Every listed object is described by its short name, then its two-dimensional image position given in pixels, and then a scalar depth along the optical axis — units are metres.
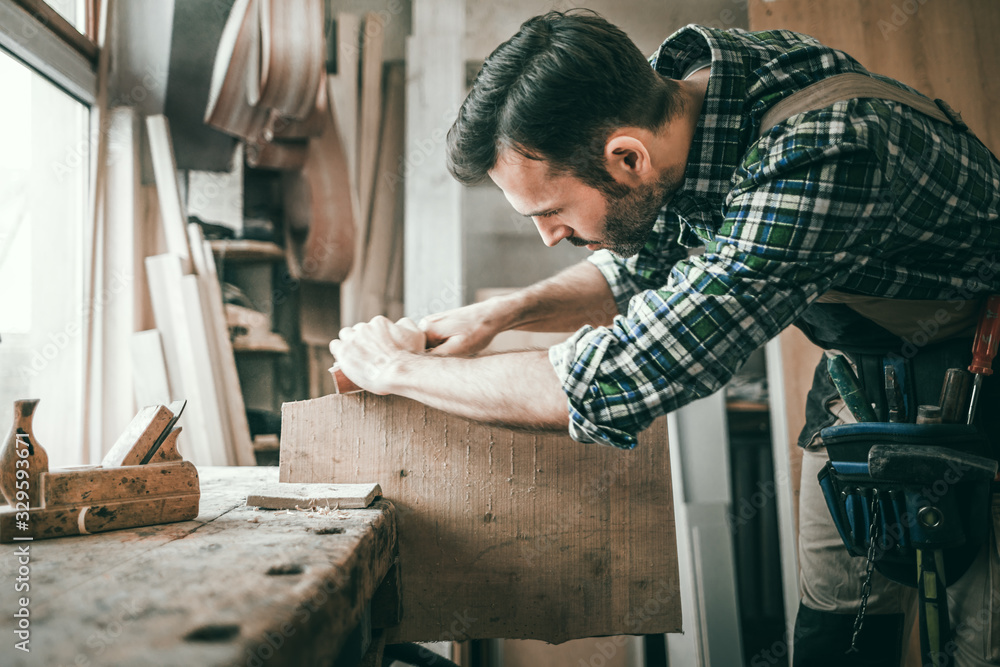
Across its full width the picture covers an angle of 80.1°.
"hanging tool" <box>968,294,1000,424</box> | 0.97
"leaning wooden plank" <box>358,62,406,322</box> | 2.19
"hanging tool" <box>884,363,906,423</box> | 1.00
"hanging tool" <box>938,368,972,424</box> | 0.95
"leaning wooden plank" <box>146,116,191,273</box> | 1.95
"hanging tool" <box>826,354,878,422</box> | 1.03
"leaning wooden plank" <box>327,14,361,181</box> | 2.18
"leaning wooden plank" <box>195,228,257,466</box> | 1.97
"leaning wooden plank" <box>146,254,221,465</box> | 1.88
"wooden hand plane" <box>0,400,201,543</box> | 0.79
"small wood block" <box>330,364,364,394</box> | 1.08
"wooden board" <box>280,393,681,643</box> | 1.04
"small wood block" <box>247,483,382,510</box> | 0.94
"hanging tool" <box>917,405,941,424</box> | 0.95
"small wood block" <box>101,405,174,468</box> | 0.88
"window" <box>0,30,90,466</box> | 1.58
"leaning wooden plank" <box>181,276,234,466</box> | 1.88
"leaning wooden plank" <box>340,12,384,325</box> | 2.16
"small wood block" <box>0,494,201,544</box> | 0.77
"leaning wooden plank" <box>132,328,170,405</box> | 1.87
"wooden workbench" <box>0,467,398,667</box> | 0.48
